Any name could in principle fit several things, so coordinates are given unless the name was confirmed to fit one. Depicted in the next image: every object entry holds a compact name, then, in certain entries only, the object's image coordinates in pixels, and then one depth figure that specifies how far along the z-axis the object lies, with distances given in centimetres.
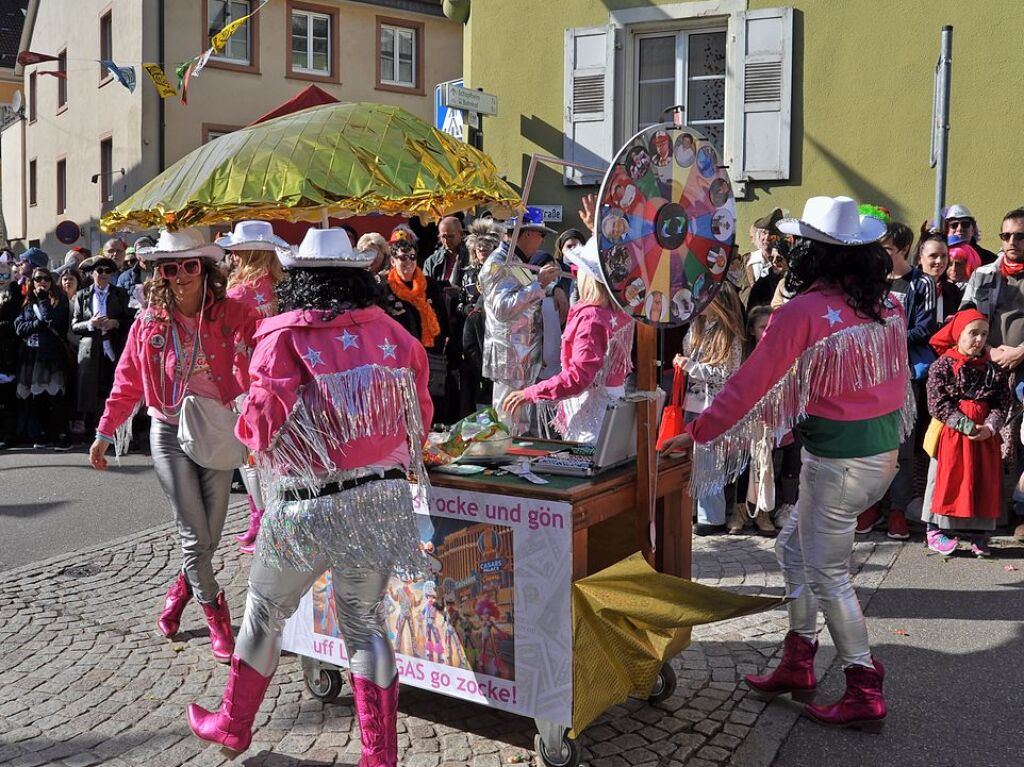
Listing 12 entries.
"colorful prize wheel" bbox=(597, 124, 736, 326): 344
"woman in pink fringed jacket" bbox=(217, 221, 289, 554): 555
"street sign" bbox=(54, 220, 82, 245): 1955
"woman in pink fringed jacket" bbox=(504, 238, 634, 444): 493
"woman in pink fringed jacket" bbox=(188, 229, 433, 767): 326
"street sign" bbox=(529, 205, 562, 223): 1133
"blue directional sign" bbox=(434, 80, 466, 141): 1232
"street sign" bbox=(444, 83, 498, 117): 1020
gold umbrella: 472
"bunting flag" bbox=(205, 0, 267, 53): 1103
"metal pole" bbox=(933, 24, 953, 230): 854
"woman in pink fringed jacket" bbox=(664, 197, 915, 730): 369
